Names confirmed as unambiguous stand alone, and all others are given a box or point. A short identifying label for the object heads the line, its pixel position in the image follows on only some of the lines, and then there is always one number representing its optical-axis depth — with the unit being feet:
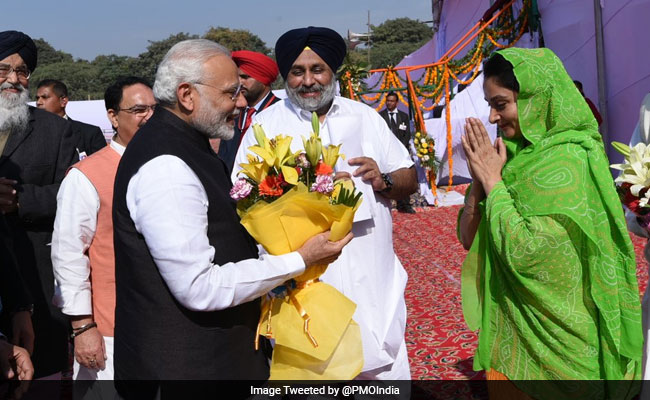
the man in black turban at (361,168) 10.22
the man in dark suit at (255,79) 15.83
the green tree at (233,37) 198.49
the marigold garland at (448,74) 41.27
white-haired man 6.24
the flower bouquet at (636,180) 7.62
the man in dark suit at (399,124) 40.34
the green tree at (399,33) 194.70
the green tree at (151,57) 184.44
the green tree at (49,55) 208.03
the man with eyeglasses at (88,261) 8.63
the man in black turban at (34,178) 10.40
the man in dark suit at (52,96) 20.31
